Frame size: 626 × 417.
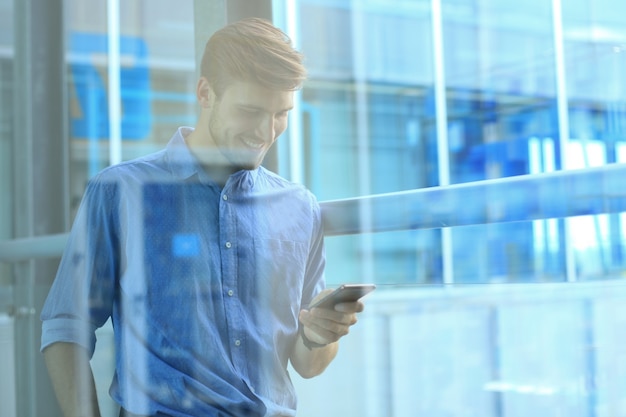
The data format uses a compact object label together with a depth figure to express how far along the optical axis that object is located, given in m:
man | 2.73
